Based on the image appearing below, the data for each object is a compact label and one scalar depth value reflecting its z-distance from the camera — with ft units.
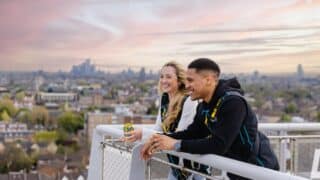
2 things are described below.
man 8.34
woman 10.81
